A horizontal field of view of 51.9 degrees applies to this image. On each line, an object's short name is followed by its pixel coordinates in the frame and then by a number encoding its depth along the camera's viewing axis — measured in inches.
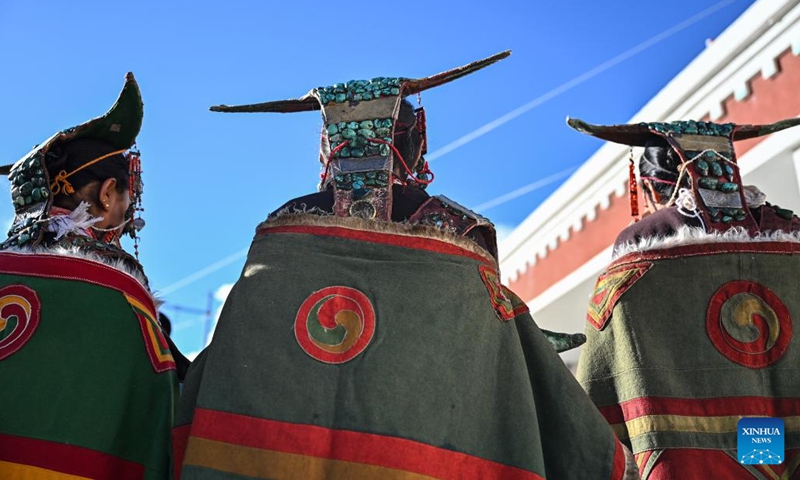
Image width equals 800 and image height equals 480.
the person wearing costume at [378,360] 76.7
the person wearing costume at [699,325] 104.3
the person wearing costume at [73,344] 85.8
